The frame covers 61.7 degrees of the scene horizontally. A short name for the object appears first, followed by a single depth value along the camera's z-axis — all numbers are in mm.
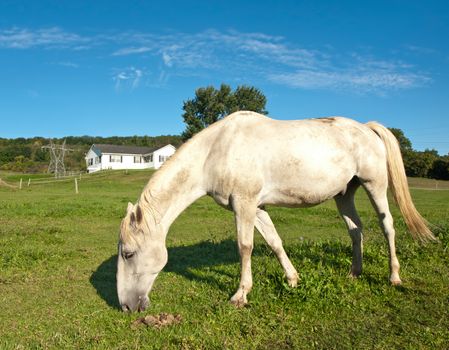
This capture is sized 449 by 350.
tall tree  68188
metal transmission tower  65612
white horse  4590
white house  78625
